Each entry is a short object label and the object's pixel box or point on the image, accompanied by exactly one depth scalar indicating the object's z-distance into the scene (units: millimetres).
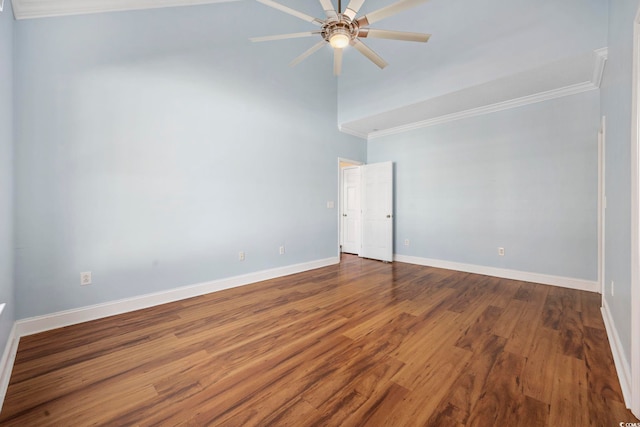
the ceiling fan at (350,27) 1951
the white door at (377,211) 5234
